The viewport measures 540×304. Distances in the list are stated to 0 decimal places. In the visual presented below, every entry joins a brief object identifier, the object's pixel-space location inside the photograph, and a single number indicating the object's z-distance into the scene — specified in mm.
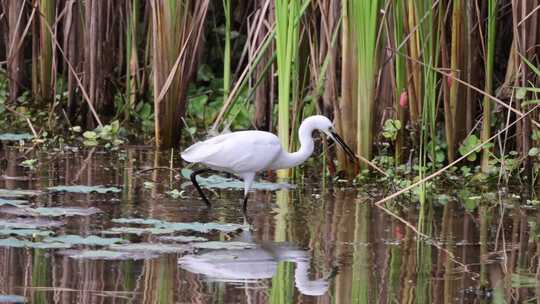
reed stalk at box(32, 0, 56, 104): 20562
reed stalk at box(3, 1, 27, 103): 20766
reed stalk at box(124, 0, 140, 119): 19562
